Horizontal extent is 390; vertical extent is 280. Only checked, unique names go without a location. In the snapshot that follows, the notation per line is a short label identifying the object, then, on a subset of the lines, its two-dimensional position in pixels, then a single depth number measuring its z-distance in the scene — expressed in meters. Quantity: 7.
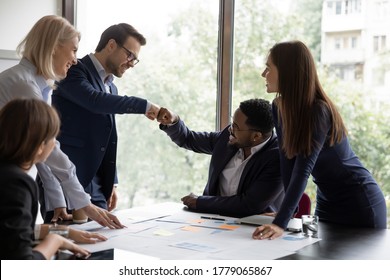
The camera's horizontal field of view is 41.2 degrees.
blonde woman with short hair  2.06
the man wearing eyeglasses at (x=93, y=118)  2.61
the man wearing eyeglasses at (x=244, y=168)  2.40
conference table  1.66
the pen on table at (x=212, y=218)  2.24
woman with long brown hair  2.07
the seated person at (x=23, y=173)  1.34
